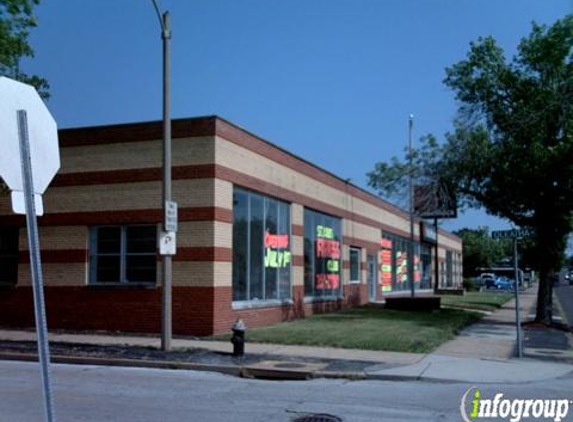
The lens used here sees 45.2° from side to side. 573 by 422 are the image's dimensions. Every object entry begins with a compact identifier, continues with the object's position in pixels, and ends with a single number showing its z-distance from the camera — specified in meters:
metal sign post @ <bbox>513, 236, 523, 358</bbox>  14.43
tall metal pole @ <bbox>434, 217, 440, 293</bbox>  50.51
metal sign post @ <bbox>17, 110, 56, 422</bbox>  3.91
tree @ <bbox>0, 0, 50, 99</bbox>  15.15
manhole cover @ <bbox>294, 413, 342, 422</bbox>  8.39
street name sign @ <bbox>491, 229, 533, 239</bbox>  14.61
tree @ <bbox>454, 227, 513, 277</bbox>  95.12
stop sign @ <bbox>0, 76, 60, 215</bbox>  4.22
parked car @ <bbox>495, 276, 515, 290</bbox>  79.50
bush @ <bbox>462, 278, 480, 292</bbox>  63.56
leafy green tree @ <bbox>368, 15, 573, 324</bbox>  21.83
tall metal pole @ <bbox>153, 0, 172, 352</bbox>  14.64
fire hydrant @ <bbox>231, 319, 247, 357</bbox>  13.82
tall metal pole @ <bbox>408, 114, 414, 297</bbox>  25.84
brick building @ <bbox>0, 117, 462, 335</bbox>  18.16
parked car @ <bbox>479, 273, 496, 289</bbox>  80.56
